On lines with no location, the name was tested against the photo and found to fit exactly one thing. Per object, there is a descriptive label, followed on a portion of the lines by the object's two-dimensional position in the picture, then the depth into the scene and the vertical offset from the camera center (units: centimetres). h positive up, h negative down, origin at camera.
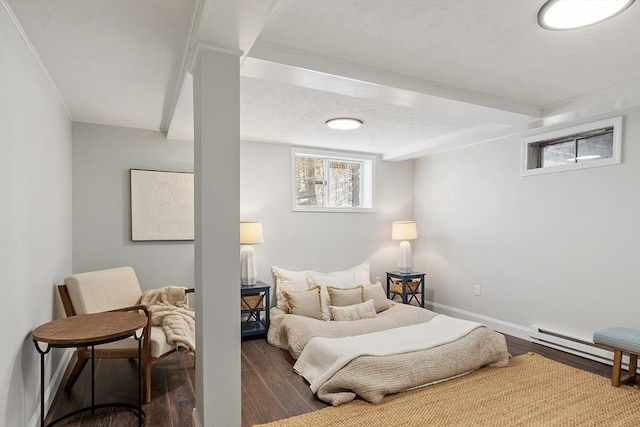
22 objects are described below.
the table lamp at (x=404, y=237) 528 -43
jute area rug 241 -139
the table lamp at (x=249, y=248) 429 -49
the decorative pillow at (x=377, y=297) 457 -112
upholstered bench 281 -106
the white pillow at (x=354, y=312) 421 -121
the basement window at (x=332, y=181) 511 +37
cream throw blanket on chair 293 -94
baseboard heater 344 -137
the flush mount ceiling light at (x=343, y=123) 372 +85
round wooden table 208 -74
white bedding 291 -118
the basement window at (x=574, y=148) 347 +61
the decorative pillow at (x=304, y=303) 425 -112
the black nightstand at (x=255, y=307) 419 -116
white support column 192 -15
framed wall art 399 +2
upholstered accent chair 269 -85
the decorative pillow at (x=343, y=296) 440 -107
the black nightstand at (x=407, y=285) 505 -109
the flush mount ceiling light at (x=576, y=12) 181 +98
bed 275 -123
